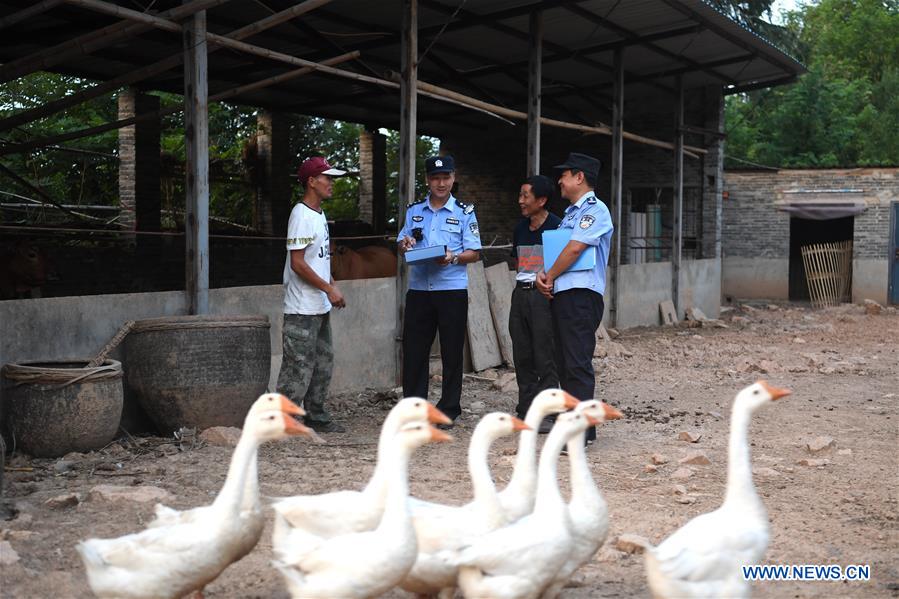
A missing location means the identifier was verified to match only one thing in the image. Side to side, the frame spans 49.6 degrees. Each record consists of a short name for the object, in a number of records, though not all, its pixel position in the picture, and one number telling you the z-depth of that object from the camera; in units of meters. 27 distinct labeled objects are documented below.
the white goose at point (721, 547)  3.20
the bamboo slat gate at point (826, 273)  21.30
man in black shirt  6.95
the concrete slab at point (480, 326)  10.41
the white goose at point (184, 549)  3.22
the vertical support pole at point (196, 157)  7.14
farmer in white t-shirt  6.64
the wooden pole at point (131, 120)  7.84
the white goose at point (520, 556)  3.23
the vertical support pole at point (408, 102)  8.97
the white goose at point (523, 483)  3.68
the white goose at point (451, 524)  3.36
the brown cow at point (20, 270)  10.09
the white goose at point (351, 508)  3.33
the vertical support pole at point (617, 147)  13.68
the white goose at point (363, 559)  3.04
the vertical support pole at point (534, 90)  11.36
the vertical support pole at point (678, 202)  16.00
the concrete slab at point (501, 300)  10.89
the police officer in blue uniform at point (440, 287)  7.18
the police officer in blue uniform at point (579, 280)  6.39
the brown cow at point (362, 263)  12.62
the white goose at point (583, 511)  3.53
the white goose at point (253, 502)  3.42
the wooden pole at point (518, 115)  9.32
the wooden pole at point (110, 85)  6.97
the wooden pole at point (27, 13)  6.14
